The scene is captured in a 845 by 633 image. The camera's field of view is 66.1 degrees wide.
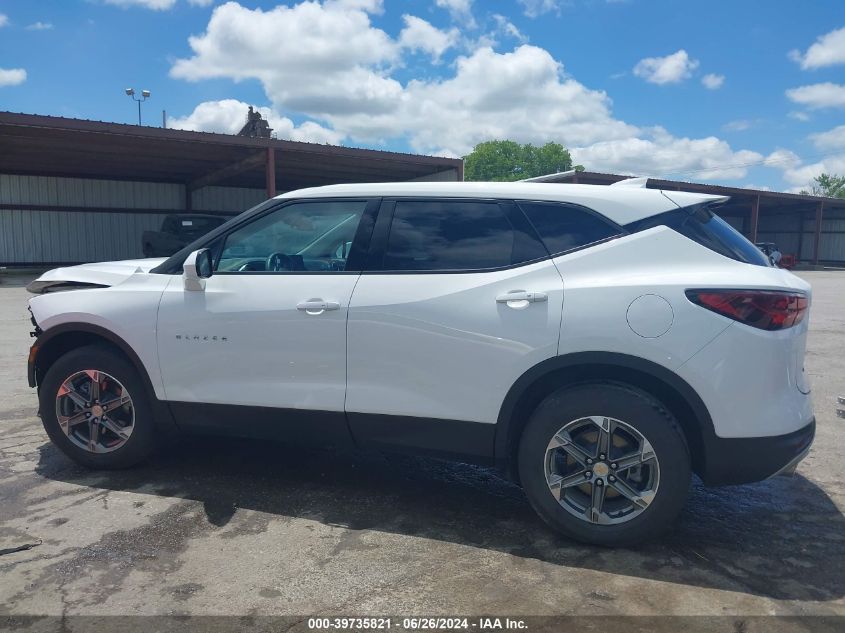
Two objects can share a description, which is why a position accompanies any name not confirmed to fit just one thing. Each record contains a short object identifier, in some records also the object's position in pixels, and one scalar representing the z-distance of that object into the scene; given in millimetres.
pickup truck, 17766
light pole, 45125
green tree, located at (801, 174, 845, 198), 99812
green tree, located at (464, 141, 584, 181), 93875
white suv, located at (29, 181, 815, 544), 2916
